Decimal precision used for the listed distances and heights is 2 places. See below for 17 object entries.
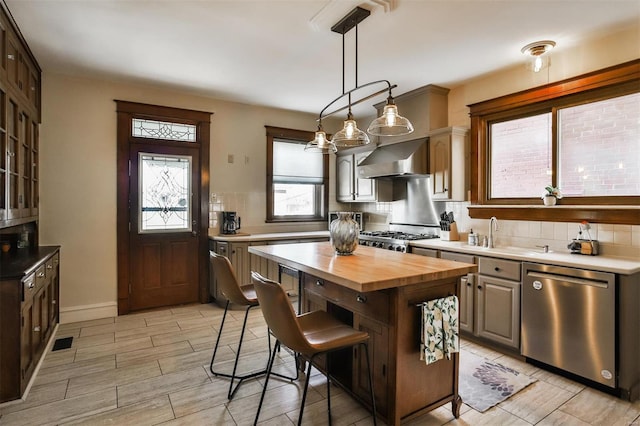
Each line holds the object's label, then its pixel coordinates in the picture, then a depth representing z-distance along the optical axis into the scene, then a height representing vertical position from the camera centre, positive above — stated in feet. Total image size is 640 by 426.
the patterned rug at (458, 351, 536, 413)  8.04 -4.22
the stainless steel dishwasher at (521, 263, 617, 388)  8.17 -2.67
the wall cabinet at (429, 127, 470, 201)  13.19 +1.89
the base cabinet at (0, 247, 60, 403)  7.63 -2.52
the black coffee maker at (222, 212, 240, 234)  15.85 -0.47
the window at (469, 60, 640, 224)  9.63 +2.03
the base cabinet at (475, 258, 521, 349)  9.97 -2.61
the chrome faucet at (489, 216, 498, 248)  11.67 -0.47
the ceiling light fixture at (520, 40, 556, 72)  10.09 +4.80
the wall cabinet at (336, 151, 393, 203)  16.70 +1.39
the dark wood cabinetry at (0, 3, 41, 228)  8.46 +2.40
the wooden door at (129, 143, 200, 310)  14.37 -0.53
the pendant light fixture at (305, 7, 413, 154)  8.05 +2.12
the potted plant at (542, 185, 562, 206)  10.79 +0.52
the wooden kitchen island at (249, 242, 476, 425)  6.51 -2.09
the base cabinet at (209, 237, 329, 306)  14.82 -2.16
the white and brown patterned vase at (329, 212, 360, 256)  8.90 -0.56
